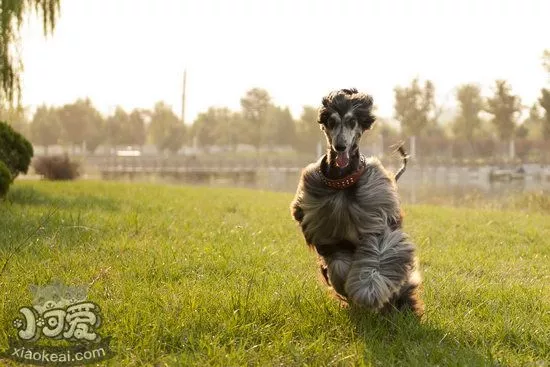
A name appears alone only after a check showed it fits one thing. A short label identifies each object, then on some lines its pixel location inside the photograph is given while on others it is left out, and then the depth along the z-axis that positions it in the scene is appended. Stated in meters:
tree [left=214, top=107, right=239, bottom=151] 74.06
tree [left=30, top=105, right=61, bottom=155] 72.50
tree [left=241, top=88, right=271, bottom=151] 69.81
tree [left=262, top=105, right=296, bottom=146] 73.75
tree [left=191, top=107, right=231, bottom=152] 80.38
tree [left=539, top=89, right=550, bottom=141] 45.50
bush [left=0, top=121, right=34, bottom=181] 12.45
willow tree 12.55
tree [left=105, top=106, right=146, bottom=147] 75.19
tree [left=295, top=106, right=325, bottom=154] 72.88
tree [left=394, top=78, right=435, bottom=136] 62.66
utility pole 63.83
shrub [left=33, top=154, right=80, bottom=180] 22.91
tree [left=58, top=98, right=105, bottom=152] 71.56
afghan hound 3.59
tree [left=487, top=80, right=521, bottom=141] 54.09
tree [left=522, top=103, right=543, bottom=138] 50.72
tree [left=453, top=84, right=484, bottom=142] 60.97
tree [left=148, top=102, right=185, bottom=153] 74.31
